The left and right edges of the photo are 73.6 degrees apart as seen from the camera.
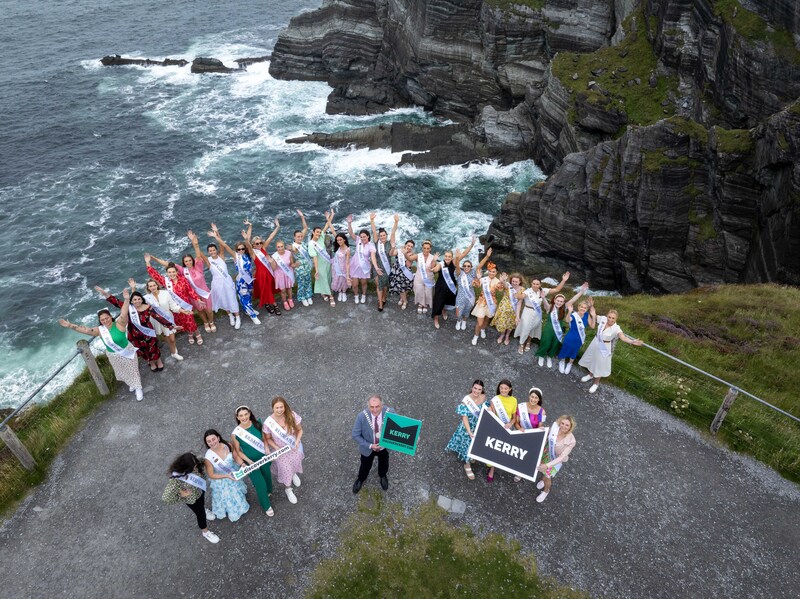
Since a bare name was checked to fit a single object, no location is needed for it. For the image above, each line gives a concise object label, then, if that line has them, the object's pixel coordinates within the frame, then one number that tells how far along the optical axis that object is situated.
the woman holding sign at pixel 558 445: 10.35
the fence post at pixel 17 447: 11.17
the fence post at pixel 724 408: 12.30
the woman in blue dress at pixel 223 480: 9.59
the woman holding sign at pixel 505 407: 10.84
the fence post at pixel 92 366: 12.92
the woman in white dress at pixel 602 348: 13.16
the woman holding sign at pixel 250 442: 9.82
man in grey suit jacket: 10.12
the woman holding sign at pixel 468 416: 10.96
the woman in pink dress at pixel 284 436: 10.15
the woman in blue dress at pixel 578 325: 13.59
